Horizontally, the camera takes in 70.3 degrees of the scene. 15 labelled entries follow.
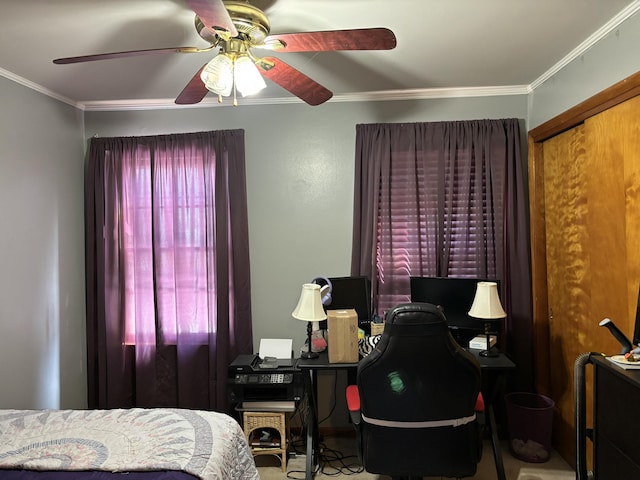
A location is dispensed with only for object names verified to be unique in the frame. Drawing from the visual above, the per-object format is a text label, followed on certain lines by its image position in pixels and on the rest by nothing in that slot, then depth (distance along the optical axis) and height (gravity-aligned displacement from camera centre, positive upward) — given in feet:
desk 8.58 -2.93
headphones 10.04 -1.03
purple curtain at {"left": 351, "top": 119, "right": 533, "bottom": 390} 10.56 +0.68
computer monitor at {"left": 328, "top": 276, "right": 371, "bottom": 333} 10.45 -1.26
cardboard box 8.79 -1.86
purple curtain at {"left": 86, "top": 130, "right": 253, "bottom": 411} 11.14 -0.50
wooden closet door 7.19 -0.05
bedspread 5.63 -2.65
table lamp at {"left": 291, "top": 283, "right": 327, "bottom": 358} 8.88 -1.25
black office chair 6.38 -2.32
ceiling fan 5.38 +2.50
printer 9.84 -3.01
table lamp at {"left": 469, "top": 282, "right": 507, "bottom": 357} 9.01 -1.36
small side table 9.79 -3.93
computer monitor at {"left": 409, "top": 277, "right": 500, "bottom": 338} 9.96 -1.28
